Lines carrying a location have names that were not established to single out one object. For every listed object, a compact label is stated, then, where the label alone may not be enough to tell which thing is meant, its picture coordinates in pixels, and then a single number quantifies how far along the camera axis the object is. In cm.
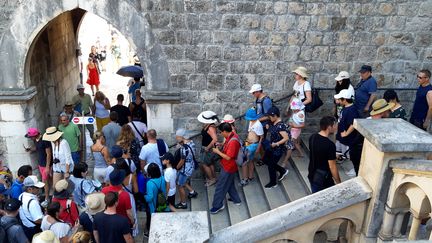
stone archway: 816
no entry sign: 856
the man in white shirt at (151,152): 771
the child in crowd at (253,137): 784
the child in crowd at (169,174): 704
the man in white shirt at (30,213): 620
